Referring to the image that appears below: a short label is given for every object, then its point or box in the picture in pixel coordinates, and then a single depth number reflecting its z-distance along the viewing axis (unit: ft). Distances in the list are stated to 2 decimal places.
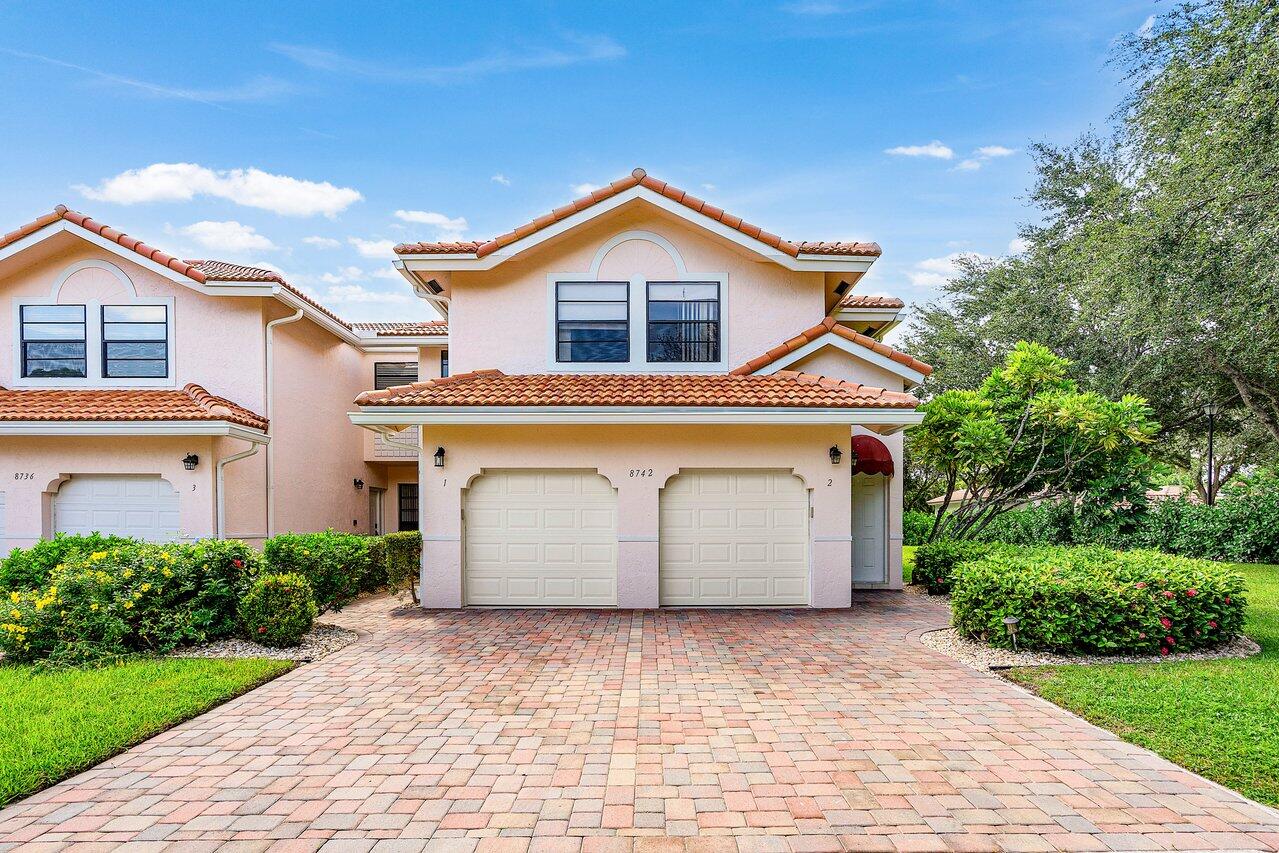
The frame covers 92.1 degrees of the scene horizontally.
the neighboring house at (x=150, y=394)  41.91
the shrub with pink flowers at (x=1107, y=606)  25.84
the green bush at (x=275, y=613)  27.58
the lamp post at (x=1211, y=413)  71.02
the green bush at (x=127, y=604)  25.49
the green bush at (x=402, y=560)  40.16
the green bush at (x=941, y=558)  40.09
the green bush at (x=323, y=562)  33.86
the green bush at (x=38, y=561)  30.63
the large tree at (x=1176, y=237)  34.65
